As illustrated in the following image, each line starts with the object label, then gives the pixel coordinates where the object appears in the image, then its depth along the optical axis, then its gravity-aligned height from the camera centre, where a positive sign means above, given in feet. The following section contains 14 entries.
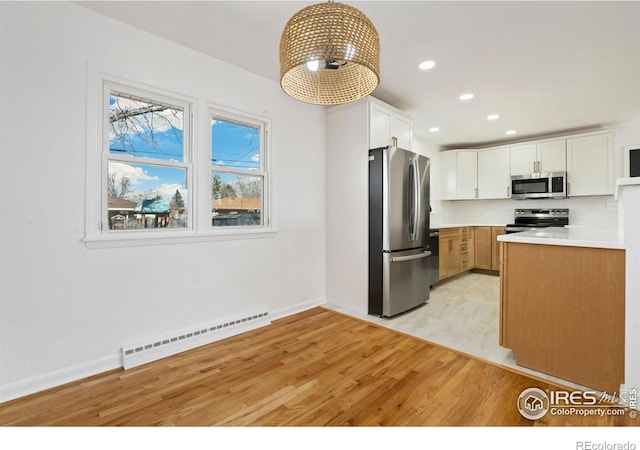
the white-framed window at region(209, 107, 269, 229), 9.18 +1.73
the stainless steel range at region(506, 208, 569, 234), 16.30 +0.25
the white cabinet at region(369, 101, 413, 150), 10.77 +3.78
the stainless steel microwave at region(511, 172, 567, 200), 15.42 +2.08
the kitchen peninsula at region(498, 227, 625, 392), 5.79 -1.76
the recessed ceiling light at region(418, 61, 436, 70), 8.93 +4.89
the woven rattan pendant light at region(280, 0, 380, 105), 4.34 +2.79
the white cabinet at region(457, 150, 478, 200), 18.53 +3.12
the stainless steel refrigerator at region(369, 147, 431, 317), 10.23 -0.16
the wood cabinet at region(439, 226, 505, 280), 15.21 -1.45
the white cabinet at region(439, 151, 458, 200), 18.98 +3.11
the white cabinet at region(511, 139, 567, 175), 15.62 +3.64
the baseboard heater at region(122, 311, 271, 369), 7.18 -3.15
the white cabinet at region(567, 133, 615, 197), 14.39 +2.91
